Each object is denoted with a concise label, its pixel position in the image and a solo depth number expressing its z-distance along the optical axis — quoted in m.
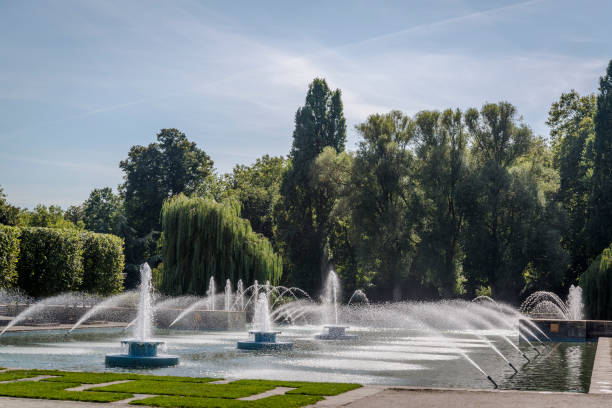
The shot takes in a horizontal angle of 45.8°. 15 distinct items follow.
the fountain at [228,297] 39.62
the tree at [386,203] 50.66
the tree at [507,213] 46.81
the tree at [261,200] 64.94
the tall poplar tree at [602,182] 47.22
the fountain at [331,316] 27.75
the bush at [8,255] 35.00
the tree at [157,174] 72.06
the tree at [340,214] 53.88
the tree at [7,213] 57.66
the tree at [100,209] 88.03
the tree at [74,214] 103.31
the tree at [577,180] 49.94
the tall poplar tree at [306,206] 57.34
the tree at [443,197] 49.62
